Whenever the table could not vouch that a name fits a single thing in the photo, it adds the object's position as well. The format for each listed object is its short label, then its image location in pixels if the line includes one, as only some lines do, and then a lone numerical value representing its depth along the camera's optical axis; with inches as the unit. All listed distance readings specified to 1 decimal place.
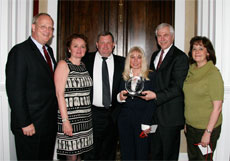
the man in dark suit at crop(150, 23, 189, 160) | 88.6
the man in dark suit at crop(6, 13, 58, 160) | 71.4
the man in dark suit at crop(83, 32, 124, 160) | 99.4
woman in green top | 78.4
